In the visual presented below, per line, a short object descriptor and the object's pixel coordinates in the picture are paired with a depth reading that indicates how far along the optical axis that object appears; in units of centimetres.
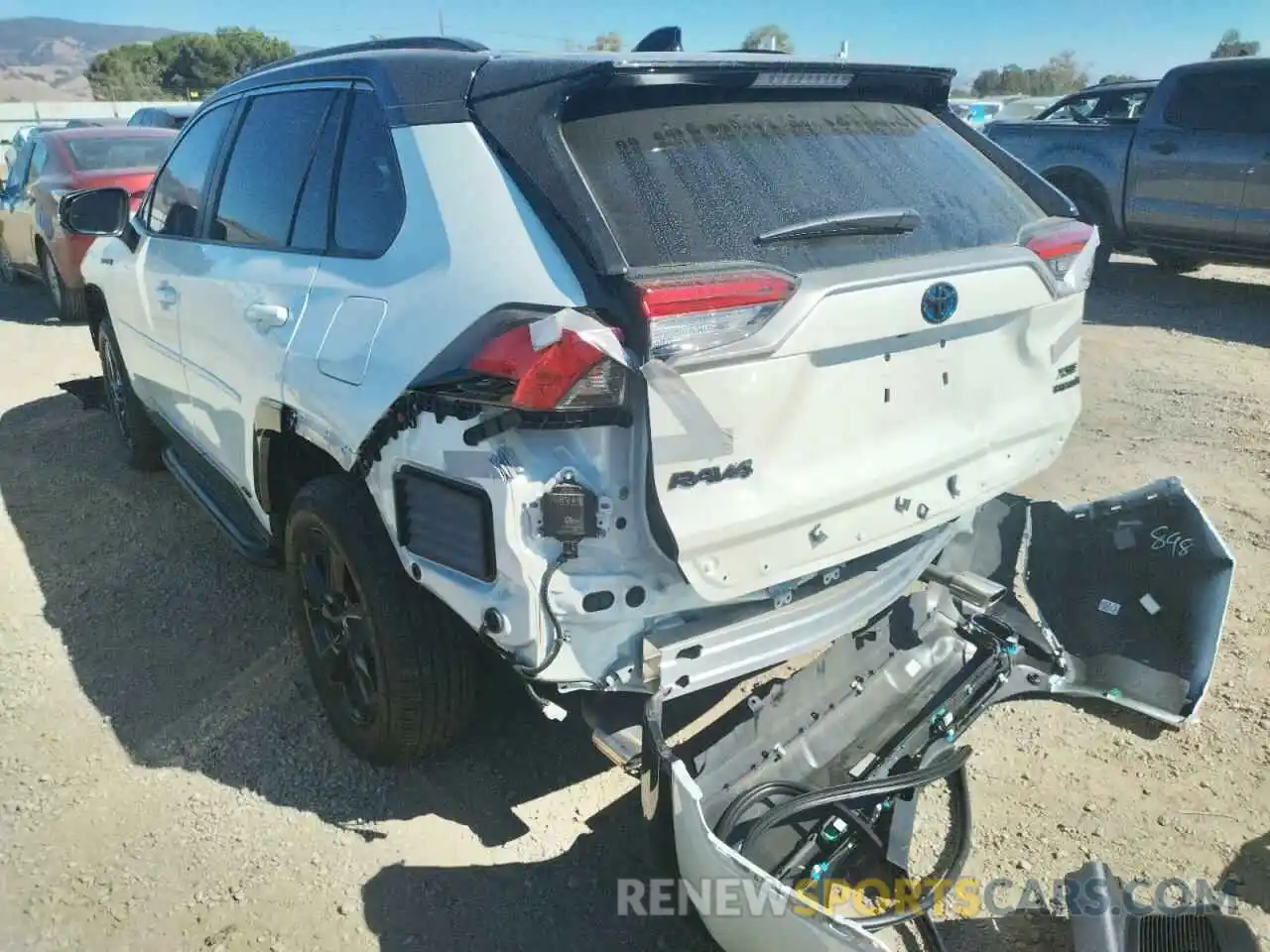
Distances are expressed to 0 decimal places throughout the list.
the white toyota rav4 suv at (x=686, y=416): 200
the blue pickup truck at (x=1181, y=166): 834
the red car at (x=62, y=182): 848
